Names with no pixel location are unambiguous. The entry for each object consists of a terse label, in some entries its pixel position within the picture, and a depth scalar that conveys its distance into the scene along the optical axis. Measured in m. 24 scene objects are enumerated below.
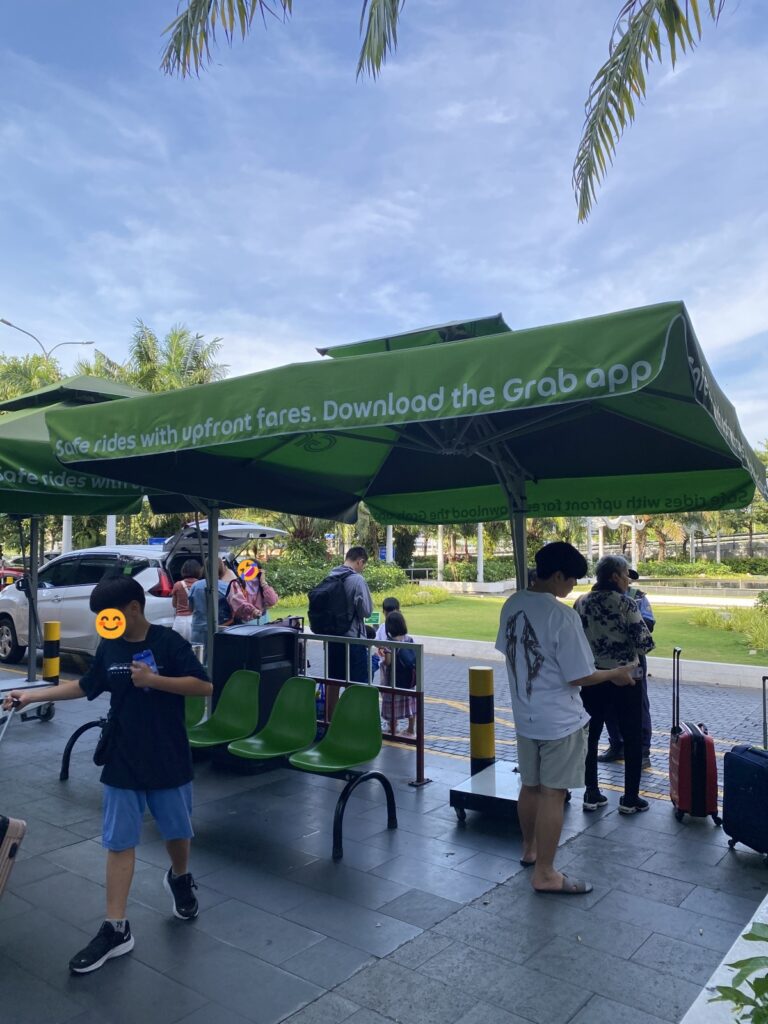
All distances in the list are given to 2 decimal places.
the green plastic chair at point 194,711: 5.91
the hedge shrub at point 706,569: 39.62
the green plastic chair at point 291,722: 5.15
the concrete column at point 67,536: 21.59
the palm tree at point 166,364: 27.19
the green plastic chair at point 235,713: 5.45
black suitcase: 4.28
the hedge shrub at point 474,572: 33.59
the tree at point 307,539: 30.52
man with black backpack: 7.19
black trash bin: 6.21
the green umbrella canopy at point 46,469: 5.20
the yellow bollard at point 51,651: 8.59
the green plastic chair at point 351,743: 4.67
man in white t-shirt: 3.84
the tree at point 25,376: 30.31
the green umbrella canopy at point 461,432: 2.82
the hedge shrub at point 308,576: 24.66
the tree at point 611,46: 5.41
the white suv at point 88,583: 10.71
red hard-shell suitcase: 4.88
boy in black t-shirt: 3.20
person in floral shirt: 5.04
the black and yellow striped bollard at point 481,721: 5.54
